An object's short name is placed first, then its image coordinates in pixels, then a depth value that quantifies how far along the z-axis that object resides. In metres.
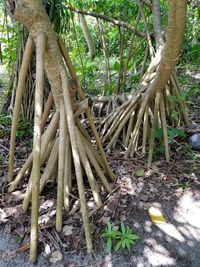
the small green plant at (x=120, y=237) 1.44
